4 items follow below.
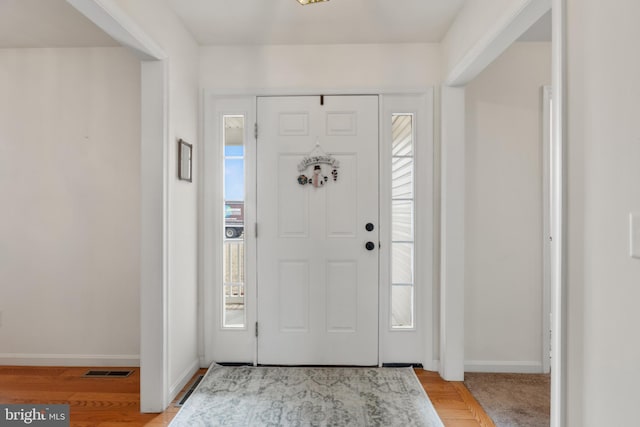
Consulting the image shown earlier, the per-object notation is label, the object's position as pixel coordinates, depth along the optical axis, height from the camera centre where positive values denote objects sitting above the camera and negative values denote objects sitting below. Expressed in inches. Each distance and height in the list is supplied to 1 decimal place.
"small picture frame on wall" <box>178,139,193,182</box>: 91.0 +14.2
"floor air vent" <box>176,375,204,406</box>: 86.0 -46.5
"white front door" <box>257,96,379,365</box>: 105.7 -5.3
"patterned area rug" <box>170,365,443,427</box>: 78.7 -46.2
